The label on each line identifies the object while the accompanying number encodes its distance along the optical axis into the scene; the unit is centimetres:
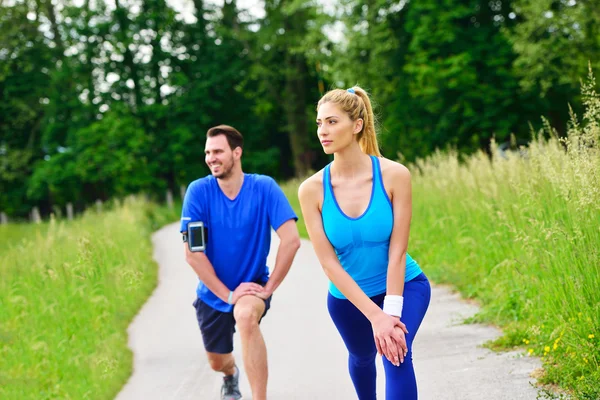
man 524
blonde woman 380
